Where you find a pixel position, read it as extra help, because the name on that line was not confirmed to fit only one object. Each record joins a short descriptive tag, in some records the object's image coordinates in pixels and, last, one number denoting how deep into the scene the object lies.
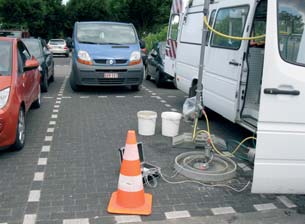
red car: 5.36
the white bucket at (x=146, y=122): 6.82
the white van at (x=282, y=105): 3.63
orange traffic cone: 4.10
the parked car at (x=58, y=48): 31.64
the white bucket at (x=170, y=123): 6.81
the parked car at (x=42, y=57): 11.43
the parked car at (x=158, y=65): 12.88
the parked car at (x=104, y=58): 10.88
